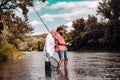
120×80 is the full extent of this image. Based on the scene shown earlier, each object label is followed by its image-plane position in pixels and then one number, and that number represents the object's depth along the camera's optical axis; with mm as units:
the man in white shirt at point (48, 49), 9075
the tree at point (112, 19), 44461
